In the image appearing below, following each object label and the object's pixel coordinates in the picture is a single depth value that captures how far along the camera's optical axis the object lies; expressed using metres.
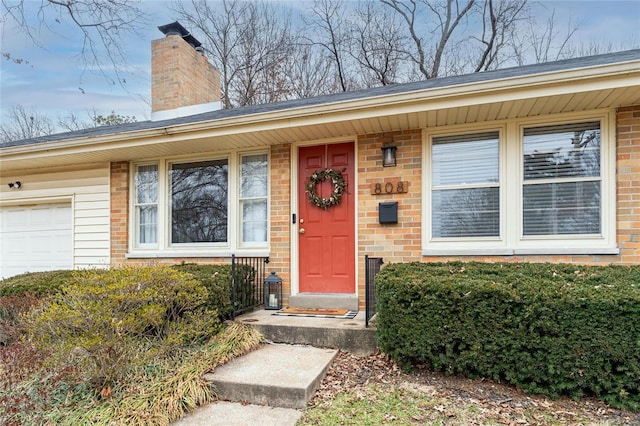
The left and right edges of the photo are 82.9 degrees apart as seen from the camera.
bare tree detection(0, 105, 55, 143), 16.48
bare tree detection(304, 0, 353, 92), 13.47
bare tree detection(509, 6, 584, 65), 12.61
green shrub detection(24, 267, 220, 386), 2.91
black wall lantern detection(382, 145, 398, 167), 4.74
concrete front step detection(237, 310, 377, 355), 3.75
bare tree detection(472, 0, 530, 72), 12.56
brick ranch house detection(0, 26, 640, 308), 3.97
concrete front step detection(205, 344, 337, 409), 2.89
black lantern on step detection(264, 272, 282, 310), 5.01
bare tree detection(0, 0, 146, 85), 5.35
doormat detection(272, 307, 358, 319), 4.47
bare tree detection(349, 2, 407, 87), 13.39
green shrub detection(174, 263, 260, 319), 4.04
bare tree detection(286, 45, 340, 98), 13.95
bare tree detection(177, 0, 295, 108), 13.84
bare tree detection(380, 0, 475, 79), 13.03
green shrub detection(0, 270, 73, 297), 4.63
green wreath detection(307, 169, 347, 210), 5.06
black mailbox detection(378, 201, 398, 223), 4.69
